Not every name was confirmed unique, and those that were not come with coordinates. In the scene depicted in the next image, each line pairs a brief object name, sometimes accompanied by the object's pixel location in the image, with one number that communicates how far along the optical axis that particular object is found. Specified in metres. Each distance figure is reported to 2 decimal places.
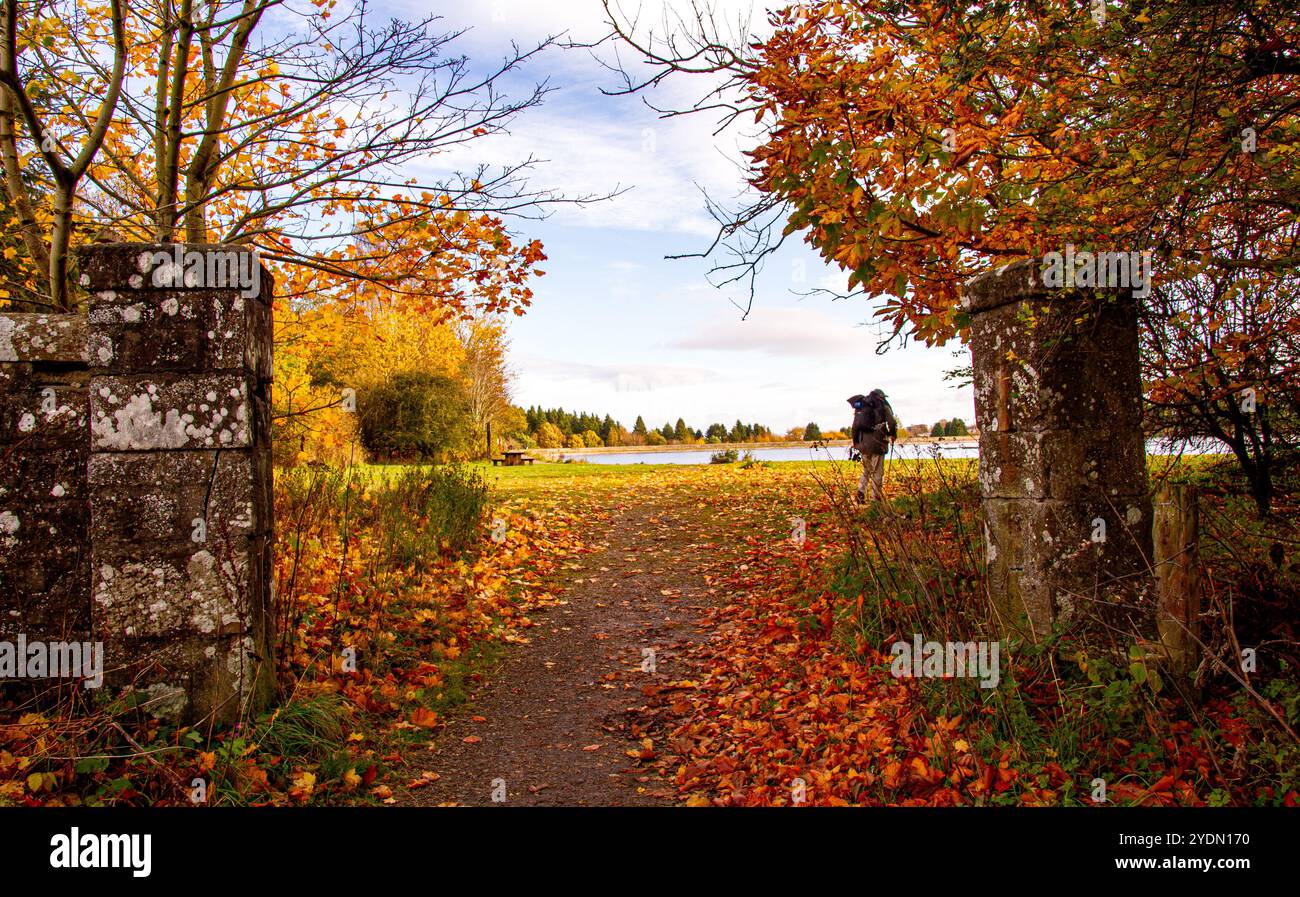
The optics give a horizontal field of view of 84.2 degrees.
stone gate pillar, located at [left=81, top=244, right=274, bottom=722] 4.43
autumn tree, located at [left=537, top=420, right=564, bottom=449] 47.12
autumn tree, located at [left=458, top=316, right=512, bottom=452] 29.50
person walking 10.68
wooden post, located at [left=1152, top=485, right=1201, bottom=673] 4.21
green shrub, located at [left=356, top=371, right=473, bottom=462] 22.47
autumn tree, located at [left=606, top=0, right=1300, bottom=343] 4.20
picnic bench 26.19
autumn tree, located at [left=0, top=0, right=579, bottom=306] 5.87
